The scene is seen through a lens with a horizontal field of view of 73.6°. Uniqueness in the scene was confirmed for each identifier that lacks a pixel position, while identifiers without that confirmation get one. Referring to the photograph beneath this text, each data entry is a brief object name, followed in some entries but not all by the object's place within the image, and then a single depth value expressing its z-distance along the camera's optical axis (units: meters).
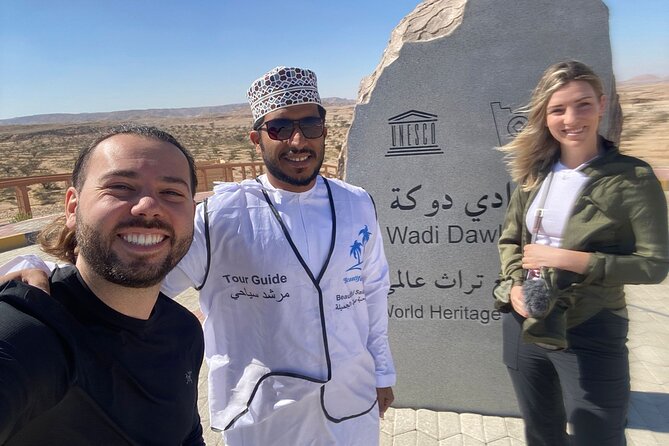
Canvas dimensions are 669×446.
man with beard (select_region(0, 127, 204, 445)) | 0.89
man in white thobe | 1.62
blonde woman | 1.72
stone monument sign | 2.78
